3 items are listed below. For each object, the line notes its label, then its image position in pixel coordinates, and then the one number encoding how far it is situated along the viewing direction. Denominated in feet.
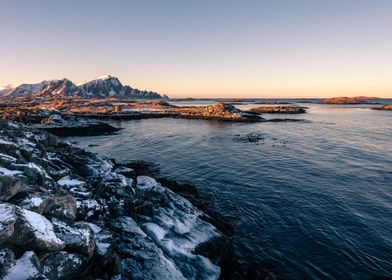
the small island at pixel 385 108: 520.51
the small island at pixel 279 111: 431.02
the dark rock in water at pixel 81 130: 209.87
